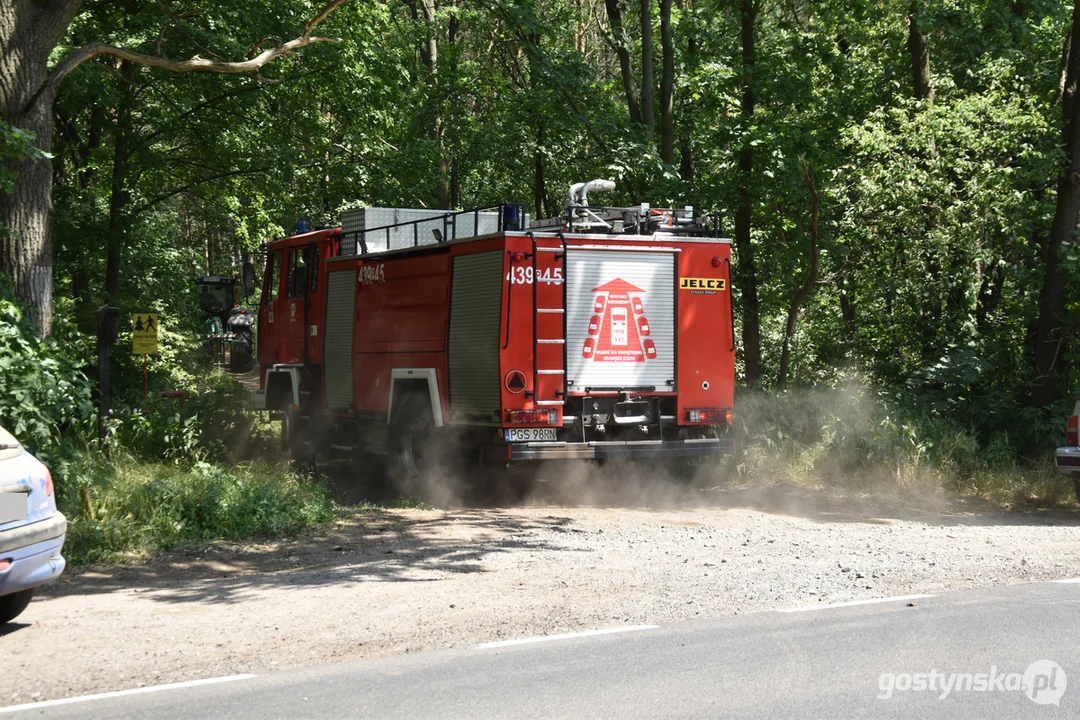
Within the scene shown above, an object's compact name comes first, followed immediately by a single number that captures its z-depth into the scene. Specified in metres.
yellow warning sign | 15.30
